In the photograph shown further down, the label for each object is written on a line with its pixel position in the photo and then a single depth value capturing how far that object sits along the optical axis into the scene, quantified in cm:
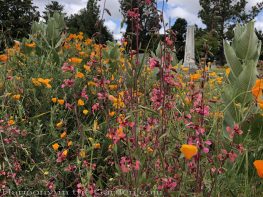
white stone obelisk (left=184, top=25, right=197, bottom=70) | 1261
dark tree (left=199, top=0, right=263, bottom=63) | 3109
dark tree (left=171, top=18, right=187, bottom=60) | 3556
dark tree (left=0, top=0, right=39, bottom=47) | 2166
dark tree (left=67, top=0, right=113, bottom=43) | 3606
